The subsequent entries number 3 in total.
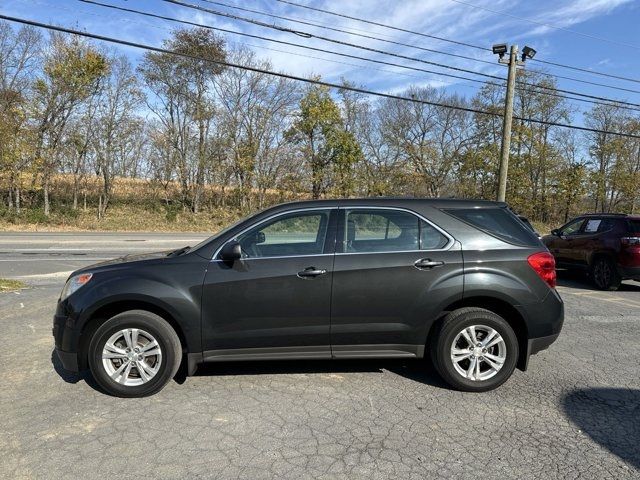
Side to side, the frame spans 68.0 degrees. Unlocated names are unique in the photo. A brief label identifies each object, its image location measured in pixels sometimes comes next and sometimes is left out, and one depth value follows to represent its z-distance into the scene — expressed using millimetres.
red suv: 9570
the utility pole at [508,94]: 16703
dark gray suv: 4047
